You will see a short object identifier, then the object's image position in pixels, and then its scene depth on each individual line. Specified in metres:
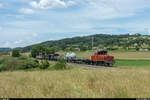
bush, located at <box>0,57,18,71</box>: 37.52
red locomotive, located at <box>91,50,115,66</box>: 34.66
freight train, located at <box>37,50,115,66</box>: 34.69
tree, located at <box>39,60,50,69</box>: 42.00
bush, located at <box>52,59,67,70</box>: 36.21
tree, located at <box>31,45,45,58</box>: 80.07
